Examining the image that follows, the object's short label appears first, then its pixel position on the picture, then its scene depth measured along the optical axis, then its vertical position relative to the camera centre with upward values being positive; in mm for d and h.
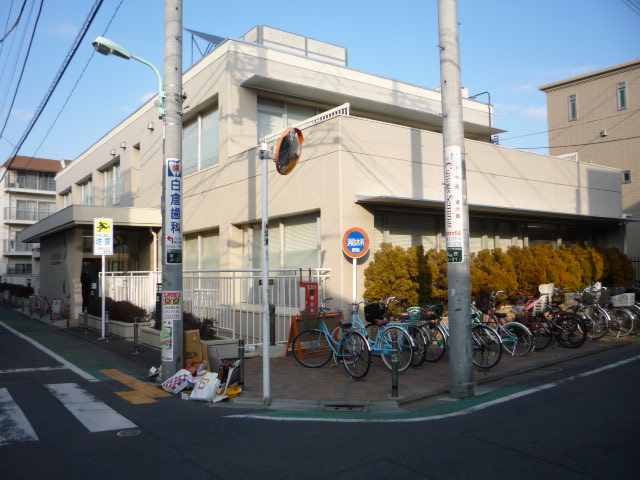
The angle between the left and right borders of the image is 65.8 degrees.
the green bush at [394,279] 10766 -214
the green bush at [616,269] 17422 -101
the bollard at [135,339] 11579 -1582
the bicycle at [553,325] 10805 -1274
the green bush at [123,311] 14352 -1135
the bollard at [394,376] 7043 -1543
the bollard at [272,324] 10617 -1174
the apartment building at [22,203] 51938 +7686
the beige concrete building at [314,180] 11859 +2661
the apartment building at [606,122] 26609 +8234
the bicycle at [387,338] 8734 -1243
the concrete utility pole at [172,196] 8609 +1383
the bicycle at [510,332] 9906 -1326
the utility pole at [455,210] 7395 +903
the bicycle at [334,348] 8641 -1476
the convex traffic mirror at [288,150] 7488 +1845
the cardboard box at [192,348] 9422 -1467
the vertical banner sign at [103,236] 14039 +1052
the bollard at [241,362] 7781 -1441
